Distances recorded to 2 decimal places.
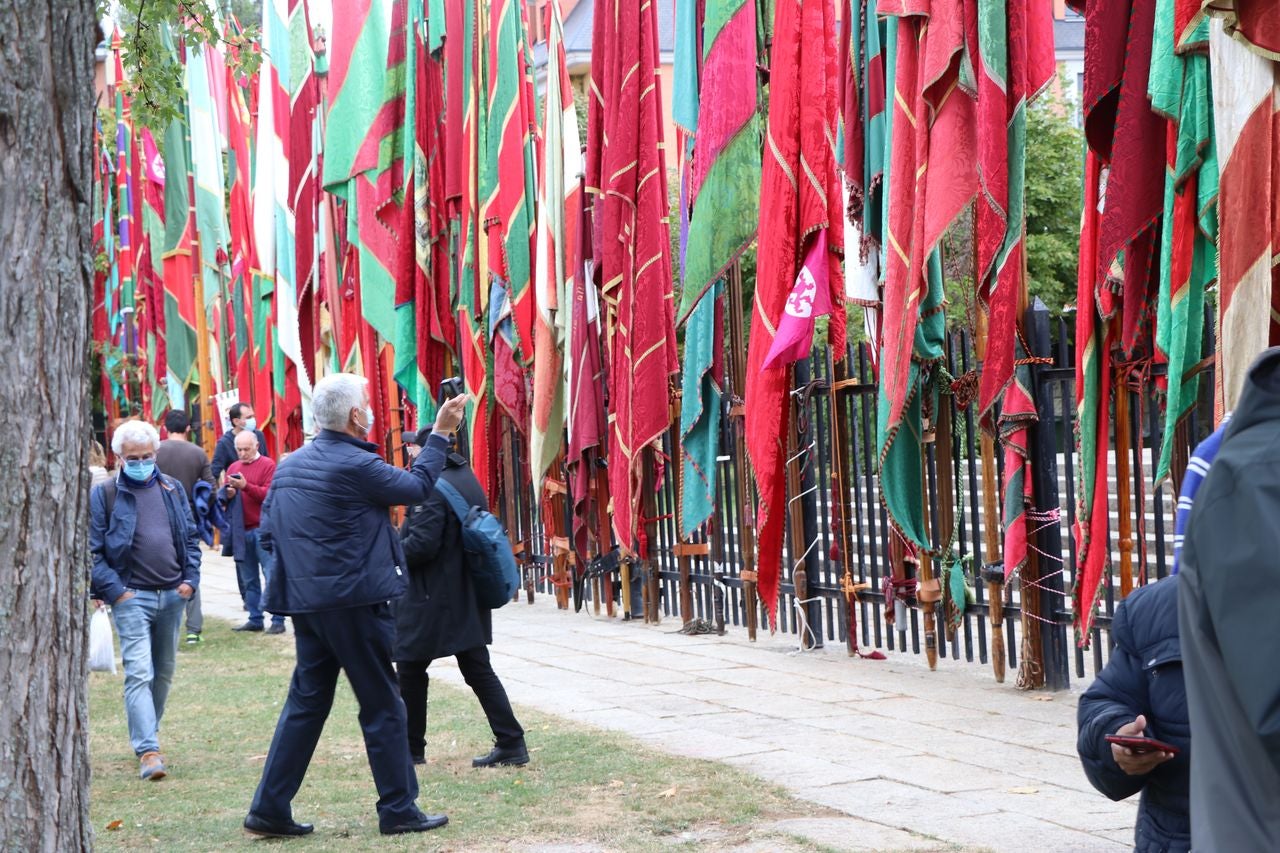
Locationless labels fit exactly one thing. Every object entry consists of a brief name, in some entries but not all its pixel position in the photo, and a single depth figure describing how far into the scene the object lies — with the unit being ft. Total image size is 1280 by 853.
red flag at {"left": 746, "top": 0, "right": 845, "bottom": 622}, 31.14
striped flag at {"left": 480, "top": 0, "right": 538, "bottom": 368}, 43.62
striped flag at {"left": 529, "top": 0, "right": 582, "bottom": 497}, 41.55
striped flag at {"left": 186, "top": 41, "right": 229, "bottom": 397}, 67.21
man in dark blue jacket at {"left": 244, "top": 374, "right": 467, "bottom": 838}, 20.88
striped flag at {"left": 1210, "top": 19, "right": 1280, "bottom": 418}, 19.86
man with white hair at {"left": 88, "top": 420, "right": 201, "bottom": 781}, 26.20
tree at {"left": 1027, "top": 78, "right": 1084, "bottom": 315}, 95.91
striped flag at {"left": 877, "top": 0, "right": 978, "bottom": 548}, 27.17
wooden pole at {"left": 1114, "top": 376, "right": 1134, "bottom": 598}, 25.18
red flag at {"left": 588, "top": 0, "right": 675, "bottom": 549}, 36.68
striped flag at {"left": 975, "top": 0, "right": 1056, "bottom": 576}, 26.78
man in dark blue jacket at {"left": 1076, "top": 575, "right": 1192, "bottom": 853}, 10.52
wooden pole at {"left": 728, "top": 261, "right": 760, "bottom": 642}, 36.47
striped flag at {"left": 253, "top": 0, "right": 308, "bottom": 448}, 55.83
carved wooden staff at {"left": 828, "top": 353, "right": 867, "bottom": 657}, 32.45
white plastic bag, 26.18
